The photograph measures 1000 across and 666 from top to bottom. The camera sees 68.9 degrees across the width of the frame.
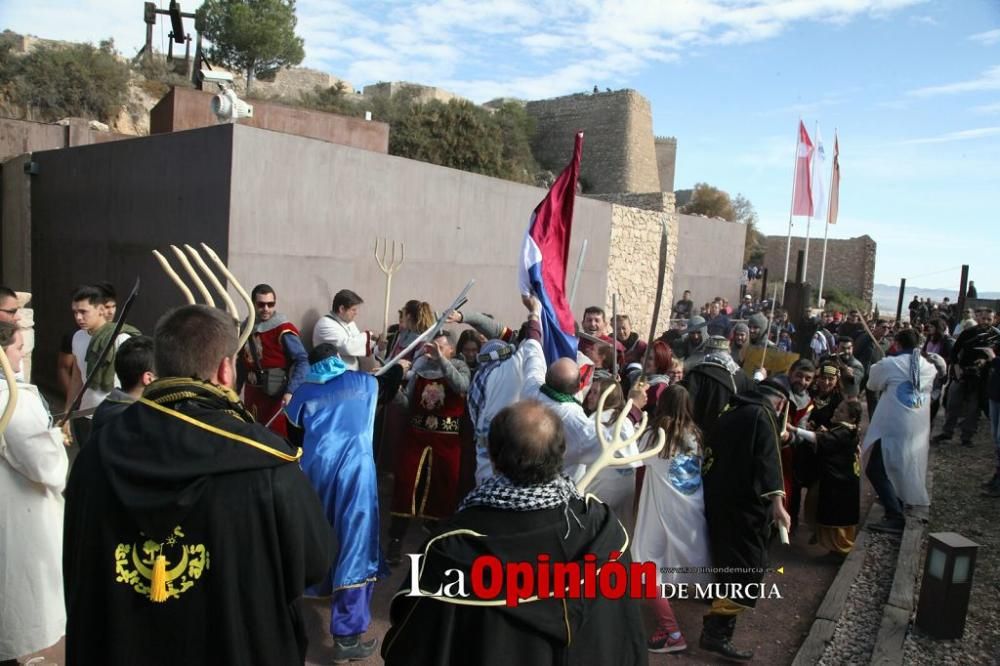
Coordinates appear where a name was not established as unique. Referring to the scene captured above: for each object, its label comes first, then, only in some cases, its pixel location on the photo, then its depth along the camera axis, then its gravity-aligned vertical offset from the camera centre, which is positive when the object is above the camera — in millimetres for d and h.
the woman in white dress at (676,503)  4191 -1317
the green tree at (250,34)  42625 +12471
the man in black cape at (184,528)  1960 -788
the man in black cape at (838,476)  5602 -1446
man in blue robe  3803 -1148
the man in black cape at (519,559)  1909 -805
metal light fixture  4398 -1774
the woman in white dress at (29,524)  3074 -1297
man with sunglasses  5750 -849
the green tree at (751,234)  41431 +2902
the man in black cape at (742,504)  4086 -1254
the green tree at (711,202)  42719 +4556
